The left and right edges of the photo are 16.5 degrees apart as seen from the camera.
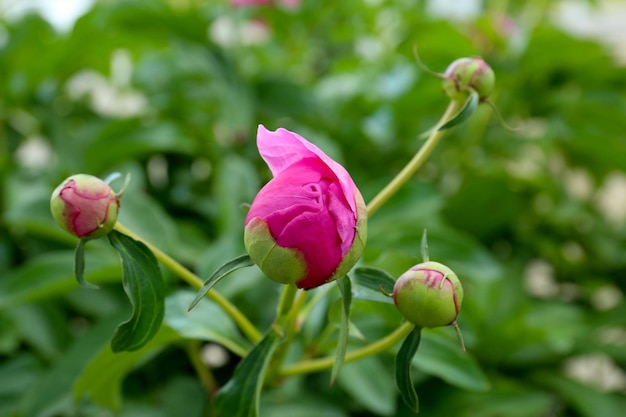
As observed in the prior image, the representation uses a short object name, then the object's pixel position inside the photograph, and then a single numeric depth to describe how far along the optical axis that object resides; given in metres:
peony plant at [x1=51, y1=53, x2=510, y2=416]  0.66
